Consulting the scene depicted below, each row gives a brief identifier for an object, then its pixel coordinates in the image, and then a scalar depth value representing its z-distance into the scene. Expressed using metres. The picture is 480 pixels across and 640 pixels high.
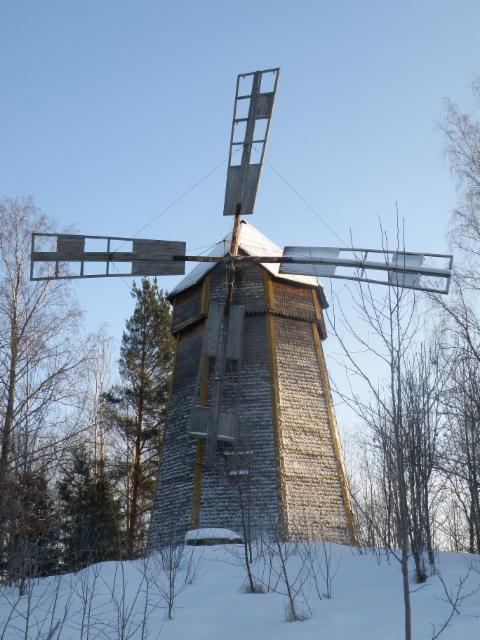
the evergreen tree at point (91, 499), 22.27
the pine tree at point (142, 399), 25.00
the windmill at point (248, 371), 14.73
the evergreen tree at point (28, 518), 11.48
